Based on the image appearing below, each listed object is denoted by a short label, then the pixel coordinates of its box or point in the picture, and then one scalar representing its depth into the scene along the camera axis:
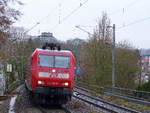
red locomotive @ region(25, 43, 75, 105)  20.23
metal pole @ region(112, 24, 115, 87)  37.86
